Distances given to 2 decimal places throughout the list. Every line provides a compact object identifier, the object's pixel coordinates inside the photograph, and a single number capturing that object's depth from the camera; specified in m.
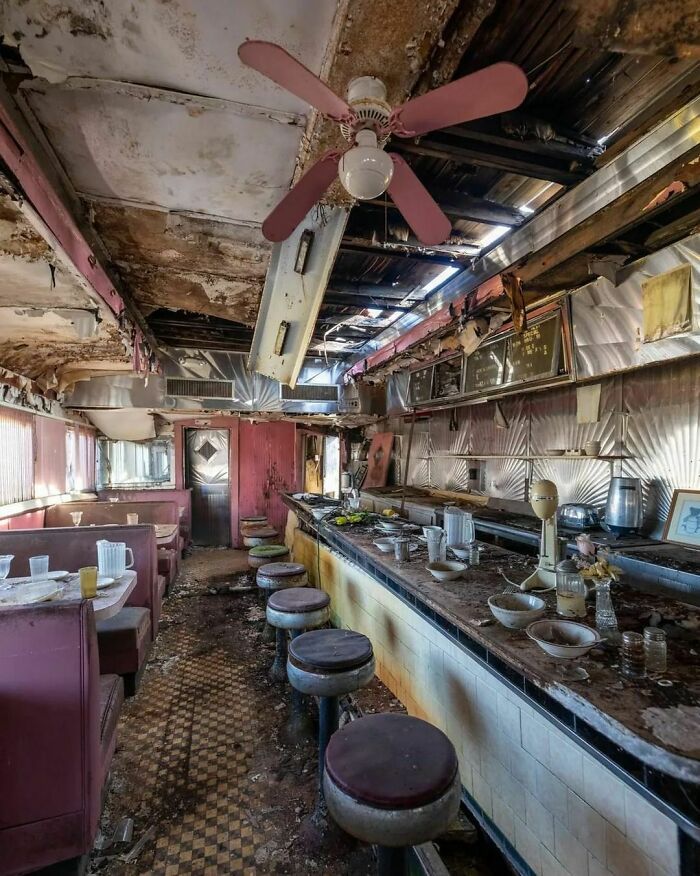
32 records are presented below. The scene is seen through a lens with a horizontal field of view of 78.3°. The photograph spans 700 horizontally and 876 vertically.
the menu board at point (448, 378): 5.18
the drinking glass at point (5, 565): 2.78
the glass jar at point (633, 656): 1.29
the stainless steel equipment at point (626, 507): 3.10
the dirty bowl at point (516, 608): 1.59
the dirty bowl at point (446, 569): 2.26
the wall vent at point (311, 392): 7.71
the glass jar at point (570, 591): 1.70
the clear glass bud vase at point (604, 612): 1.58
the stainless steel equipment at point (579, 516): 3.41
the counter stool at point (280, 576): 3.76
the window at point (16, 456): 4.49
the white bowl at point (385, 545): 2.99
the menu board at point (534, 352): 3.50
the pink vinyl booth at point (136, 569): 3.25
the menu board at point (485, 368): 4.21
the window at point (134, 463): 8.30
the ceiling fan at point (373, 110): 1.35
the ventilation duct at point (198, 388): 7.30
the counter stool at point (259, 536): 5.74
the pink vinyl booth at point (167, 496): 7.64
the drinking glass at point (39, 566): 2.99
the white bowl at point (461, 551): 2.64
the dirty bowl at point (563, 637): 1.37
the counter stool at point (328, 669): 2.06
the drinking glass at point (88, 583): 2.65
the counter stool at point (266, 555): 4.70
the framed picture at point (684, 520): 2.80
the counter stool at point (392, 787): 1.25
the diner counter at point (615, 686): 0.97
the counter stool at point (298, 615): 2.86
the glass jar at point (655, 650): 1.31
